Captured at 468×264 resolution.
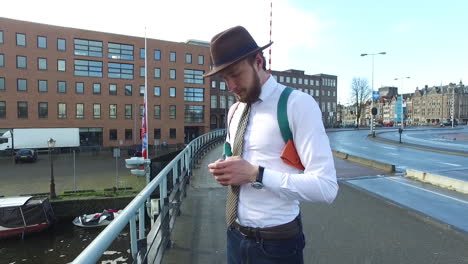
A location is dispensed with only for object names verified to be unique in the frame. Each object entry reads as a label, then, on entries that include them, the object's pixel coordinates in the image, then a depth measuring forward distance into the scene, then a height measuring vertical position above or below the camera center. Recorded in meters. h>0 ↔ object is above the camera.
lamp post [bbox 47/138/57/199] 21.94 -4.73
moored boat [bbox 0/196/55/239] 18.86 -5.74
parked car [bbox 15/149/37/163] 35.94 -3.84
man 1.43 -0.20
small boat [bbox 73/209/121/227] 19.67 -6.27
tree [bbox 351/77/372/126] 73.88 +6.90
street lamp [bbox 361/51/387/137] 36.34 +8.04
